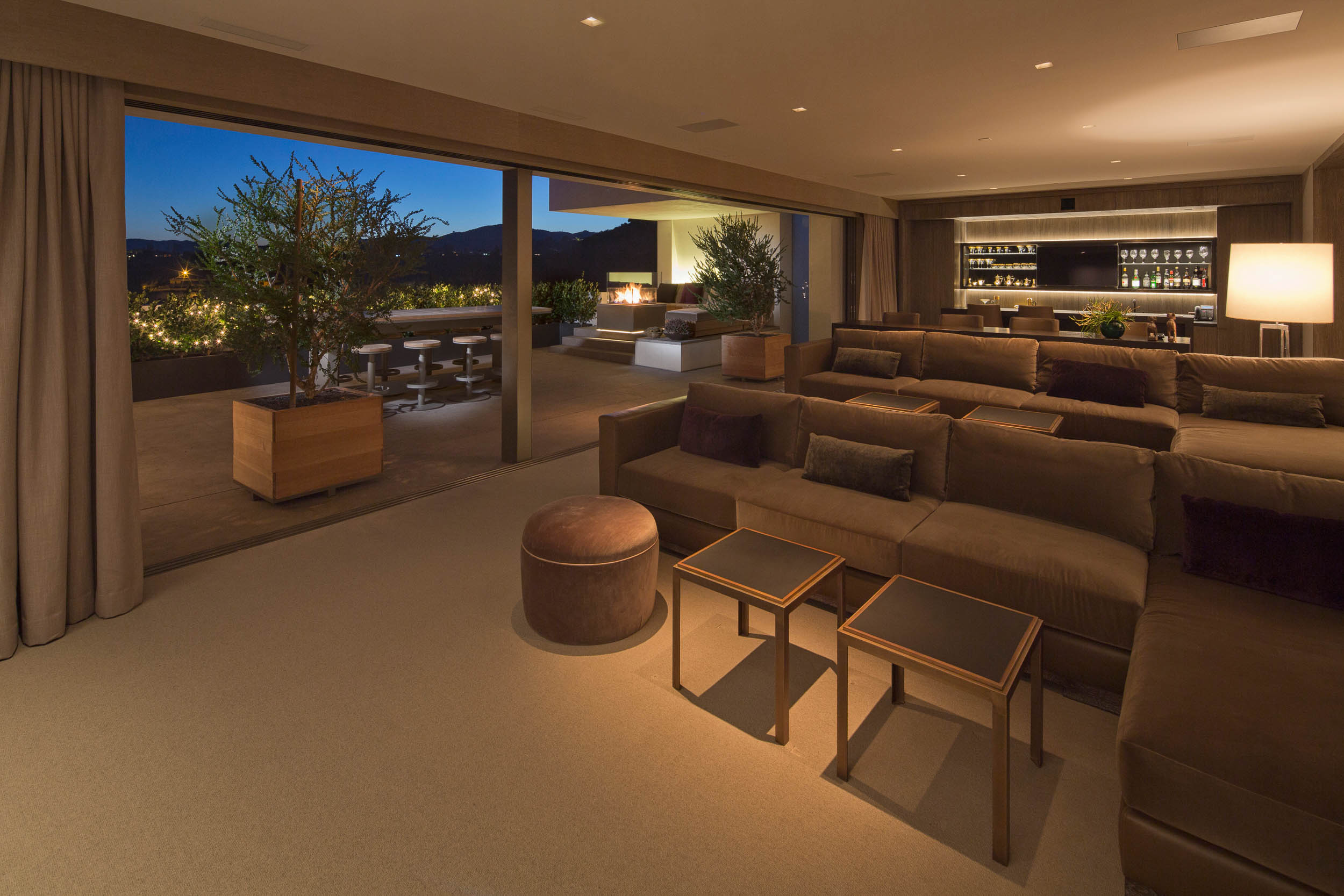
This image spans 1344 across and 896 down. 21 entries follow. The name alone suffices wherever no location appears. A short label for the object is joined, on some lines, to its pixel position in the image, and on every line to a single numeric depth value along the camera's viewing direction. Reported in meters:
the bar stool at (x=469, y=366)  8.53
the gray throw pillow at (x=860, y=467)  3.30
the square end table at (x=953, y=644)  1.82
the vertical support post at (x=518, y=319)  5.39
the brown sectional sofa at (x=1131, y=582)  1.54
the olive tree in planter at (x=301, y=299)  4.54
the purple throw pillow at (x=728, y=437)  3.90
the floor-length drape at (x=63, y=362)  2.87
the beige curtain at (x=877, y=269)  11.38
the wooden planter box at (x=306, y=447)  4.54
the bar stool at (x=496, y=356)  9.97
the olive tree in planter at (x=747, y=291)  9.59
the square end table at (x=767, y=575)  2.29
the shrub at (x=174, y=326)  8.51
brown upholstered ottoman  2.84
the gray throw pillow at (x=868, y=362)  6.55
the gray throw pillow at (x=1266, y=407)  4.46
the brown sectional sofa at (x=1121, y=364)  4.10
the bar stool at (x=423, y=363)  8.20
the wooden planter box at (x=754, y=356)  9.53
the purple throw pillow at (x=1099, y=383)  5.13
